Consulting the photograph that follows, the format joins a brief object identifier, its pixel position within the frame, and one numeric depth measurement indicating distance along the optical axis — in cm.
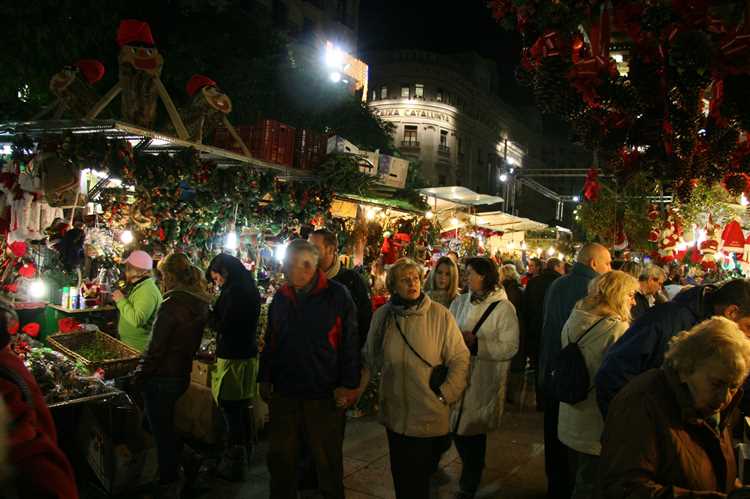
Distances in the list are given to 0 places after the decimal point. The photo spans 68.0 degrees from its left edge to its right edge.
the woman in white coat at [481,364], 445
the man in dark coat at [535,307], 708
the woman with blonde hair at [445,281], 529
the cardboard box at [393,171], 834
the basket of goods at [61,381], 416
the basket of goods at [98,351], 539
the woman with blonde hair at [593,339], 358
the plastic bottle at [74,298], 697
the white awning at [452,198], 1043
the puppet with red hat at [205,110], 623
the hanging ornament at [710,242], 804
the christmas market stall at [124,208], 438
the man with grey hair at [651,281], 675
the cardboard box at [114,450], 418
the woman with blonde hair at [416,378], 372
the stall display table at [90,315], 700
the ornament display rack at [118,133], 500
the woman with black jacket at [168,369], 416
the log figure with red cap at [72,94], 520
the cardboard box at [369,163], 784
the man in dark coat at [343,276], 464
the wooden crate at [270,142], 689
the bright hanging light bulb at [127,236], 621
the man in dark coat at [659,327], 275
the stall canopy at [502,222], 1602
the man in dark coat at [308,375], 368
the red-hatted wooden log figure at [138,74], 545
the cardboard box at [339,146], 752
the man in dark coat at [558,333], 442
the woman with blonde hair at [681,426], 201
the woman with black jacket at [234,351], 477
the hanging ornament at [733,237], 808
